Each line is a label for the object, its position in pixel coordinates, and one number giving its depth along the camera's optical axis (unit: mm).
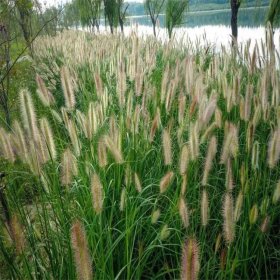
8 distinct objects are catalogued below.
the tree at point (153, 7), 12575
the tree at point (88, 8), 15805
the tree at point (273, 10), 3500
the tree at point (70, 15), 24038
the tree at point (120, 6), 13734
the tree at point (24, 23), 7380
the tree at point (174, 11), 11584
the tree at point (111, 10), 14084
